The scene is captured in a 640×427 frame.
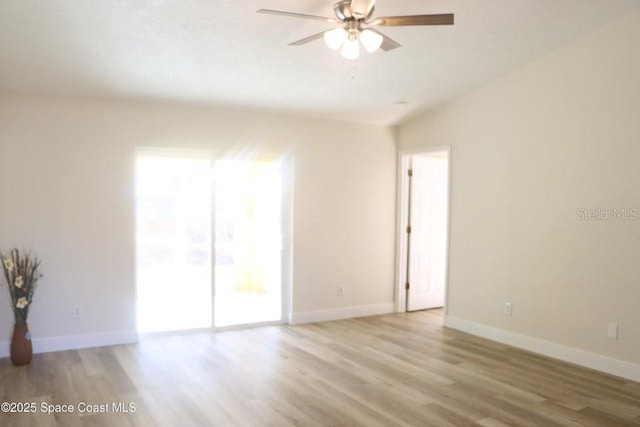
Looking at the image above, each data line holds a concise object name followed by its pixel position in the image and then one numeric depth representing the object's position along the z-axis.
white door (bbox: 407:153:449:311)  6.57
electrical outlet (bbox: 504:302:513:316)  5.04
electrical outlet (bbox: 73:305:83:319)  4.69
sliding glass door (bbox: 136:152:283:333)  5.16
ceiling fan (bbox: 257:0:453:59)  2.71
